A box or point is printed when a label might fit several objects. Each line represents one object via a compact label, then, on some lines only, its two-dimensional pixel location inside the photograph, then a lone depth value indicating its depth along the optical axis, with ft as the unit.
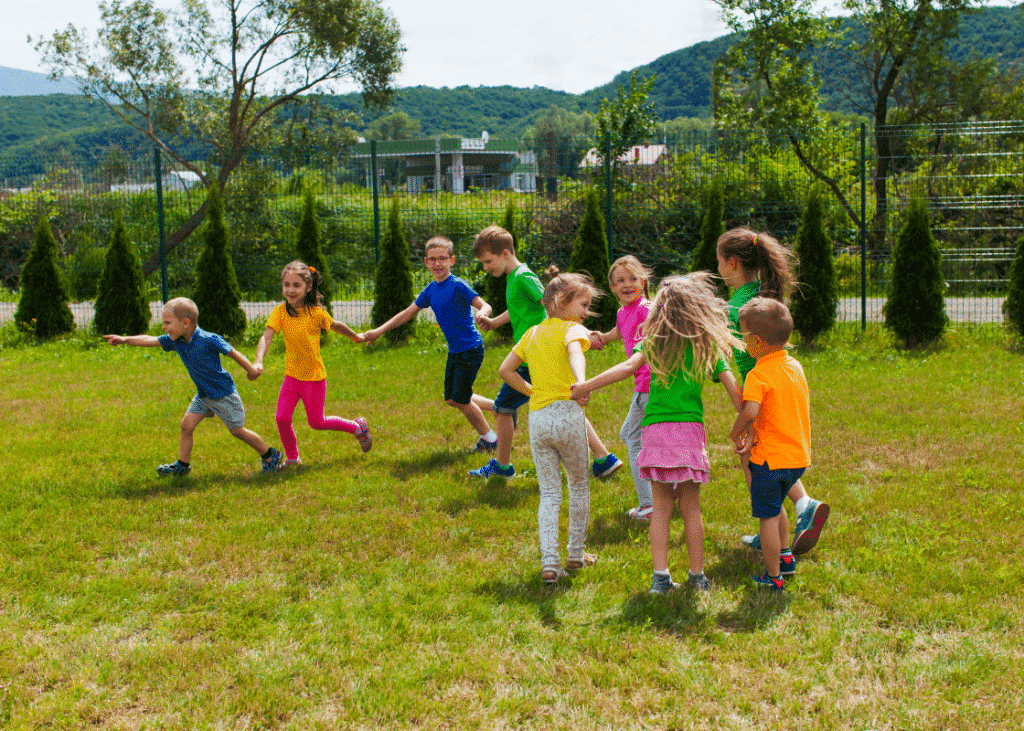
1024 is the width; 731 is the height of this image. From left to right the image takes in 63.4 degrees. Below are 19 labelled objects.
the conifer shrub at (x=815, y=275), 40.34
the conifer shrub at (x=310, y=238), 44.62
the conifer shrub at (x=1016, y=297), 38.37
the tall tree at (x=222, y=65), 95.66
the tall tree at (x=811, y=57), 85.40
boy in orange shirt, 13.78
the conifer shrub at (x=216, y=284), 44.19
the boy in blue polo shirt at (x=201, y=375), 20.75
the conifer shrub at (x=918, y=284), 38.99
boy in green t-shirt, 19.51
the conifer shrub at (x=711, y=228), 42.68
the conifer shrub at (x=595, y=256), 43.91
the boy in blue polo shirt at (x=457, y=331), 22.85
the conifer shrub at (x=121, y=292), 45.14
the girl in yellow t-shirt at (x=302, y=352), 22.08
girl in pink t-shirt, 17.13
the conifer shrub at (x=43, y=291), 45.55
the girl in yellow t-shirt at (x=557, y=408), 14.57
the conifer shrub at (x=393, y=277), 43.73
